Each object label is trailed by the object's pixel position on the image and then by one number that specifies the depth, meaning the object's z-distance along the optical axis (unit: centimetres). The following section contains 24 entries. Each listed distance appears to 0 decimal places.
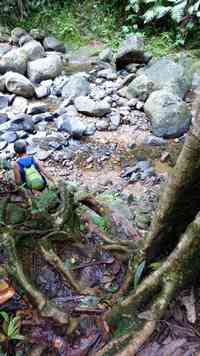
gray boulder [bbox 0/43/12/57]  977
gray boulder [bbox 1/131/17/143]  687
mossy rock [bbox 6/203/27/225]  323
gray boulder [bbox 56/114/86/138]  694
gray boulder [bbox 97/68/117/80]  871
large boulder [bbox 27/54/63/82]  885
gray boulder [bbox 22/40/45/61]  949
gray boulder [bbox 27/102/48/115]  760
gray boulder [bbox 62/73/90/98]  807
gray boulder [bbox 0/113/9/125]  740
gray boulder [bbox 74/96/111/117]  746
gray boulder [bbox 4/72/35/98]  809
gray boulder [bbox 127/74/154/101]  783
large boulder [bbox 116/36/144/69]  902
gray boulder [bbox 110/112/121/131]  724
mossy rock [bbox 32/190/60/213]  338
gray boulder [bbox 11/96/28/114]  775
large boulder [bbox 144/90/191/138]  696
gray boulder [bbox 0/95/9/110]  796
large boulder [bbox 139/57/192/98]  793
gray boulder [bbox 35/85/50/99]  827
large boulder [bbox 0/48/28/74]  891
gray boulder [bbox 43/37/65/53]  1012
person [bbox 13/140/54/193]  415
